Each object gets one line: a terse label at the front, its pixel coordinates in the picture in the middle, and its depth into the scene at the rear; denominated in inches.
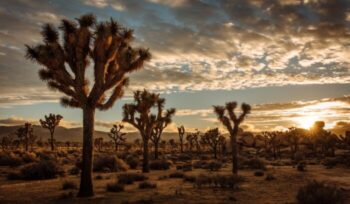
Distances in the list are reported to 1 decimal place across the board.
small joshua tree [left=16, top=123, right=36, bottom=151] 2182.1
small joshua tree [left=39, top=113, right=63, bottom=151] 2047.2
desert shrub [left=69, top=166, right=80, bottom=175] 897.0
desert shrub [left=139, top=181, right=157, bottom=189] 625.8
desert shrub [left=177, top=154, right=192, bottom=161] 1668.8
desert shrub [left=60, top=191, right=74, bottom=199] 516.0
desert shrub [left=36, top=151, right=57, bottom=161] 1166.3
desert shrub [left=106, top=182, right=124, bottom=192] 586.6
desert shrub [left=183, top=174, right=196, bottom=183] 751.9
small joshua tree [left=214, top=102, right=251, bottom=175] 965.2
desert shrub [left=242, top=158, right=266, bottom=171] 1159.8
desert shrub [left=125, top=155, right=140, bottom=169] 1148.5
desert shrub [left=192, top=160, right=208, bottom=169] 1182.8
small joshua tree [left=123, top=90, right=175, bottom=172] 987.3
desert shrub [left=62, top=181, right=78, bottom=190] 613.9
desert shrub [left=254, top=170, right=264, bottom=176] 901.2
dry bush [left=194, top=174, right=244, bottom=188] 635.5
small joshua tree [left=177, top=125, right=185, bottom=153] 2470.5
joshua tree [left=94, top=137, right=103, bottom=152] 2848.9
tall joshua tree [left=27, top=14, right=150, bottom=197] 501.7
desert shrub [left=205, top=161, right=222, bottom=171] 1087.6
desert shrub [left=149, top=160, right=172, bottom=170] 1120.8
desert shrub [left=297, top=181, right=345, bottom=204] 417.4
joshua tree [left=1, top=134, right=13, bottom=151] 2396.9
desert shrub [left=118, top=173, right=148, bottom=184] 676.7
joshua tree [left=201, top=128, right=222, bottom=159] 1963.6
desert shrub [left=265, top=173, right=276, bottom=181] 794.8
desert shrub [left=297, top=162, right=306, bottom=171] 1086.9
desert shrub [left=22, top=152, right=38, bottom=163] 1166.0
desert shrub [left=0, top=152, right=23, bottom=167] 1082.1
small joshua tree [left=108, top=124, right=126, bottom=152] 2463.6
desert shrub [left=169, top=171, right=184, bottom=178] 846.5
